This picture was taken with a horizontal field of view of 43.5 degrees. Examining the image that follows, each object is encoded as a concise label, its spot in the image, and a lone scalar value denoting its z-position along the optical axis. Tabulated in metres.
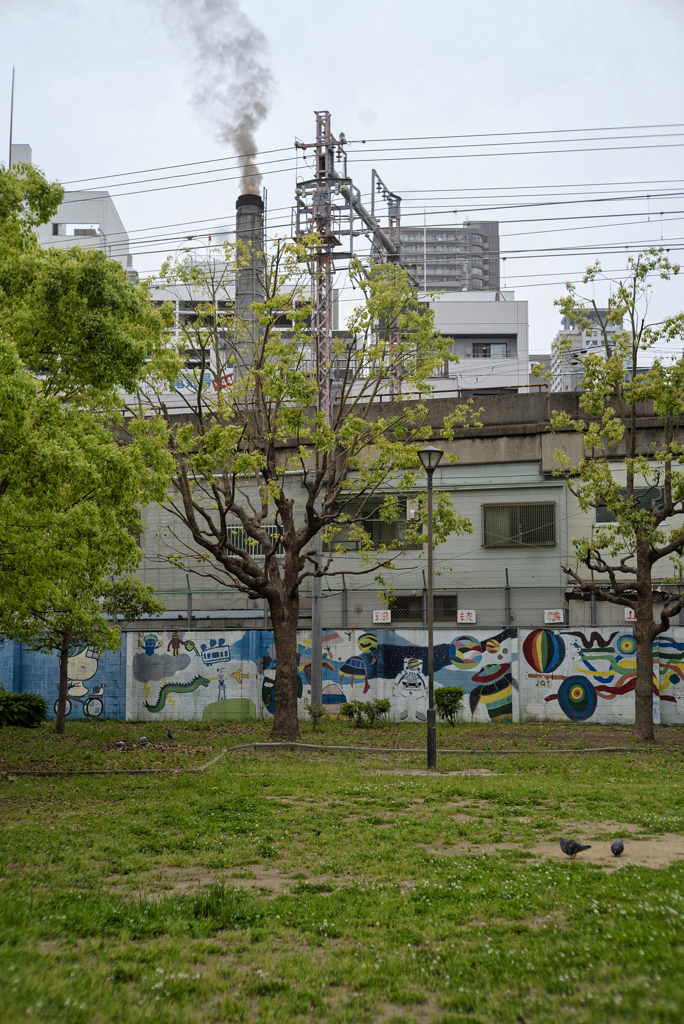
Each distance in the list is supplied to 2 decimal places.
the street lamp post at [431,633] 14.98
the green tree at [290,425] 17.53
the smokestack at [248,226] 34.72
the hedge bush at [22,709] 22.77
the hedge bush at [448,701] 21.95
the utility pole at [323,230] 22.05
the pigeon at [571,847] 8.29
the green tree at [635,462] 18.23
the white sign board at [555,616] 24.77
